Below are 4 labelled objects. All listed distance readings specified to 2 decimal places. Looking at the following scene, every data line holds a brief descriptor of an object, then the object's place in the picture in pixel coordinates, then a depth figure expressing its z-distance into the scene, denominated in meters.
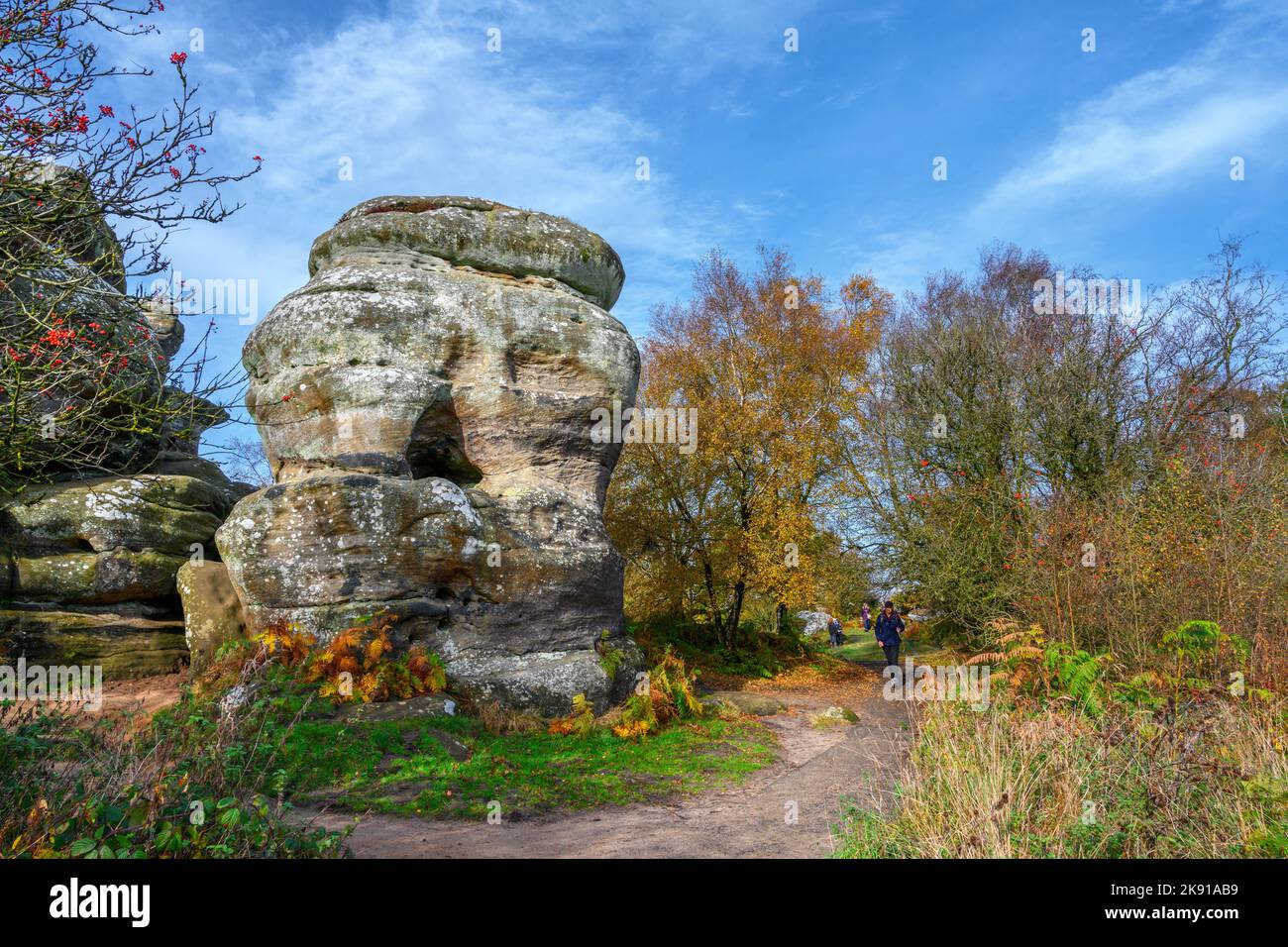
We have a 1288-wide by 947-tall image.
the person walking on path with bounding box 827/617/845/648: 29.83
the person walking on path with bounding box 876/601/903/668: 18.80
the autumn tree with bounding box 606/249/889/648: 20.25
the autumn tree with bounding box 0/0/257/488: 5.88
